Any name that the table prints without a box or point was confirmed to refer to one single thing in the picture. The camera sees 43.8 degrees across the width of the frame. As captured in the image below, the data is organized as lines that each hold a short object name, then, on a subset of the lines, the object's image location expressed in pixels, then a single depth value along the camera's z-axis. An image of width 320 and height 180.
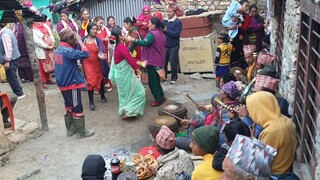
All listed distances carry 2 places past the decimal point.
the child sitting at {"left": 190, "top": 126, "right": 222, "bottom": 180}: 3.83
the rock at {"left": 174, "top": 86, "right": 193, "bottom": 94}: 9.28
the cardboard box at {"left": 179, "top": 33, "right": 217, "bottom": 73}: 10.77
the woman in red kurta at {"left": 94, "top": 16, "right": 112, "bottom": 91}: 9.15
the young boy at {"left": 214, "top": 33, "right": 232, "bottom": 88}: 8.42
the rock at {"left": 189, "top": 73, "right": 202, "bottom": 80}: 10.41
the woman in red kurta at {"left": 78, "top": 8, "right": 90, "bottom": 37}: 10.09
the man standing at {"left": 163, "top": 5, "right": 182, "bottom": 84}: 9.29
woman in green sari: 7.12
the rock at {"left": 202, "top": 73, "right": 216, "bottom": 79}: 10.31
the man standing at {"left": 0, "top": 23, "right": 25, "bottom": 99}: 9.07
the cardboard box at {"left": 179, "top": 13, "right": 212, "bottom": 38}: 10.80
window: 3.76
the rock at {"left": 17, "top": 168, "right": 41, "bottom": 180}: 5.71
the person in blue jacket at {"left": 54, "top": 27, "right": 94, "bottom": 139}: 6.46
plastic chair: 6.85
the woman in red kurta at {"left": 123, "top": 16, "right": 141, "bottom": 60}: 8.62
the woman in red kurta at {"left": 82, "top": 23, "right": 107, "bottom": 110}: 7.86
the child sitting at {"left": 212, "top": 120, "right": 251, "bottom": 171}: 4.07
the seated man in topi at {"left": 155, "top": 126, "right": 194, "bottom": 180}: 4.40
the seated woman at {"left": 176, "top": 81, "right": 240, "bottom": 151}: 5.36
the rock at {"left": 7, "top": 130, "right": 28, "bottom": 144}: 6.79
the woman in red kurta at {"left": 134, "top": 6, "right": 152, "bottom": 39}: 9.82
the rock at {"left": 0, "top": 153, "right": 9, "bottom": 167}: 6.08
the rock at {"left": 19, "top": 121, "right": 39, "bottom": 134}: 7.12
